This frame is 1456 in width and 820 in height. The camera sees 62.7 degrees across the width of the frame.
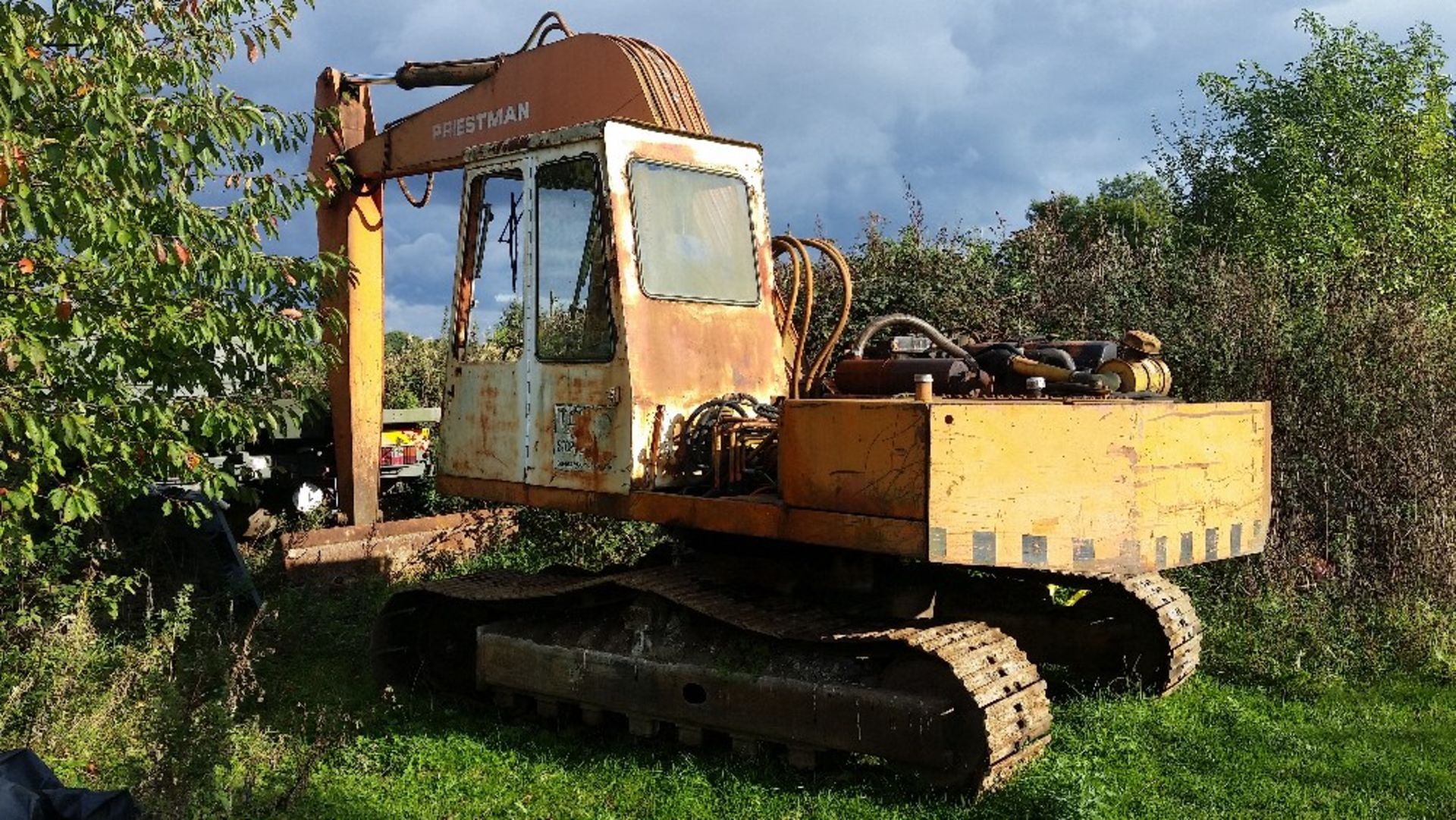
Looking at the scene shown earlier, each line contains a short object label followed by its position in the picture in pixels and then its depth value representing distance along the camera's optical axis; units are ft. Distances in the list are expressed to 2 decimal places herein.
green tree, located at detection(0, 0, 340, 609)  14.94
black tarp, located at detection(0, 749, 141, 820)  11.57
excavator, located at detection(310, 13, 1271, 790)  14.89
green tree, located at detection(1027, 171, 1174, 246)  37.35
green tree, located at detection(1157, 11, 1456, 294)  42.39
